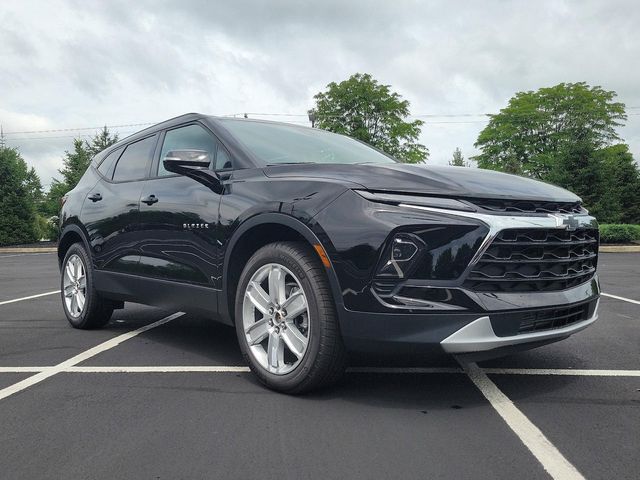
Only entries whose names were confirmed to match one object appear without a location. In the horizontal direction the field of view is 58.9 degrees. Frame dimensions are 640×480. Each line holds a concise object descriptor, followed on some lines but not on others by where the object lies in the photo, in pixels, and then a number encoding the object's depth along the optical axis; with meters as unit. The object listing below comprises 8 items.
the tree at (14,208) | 30.12
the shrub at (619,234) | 22.70
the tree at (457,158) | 69.19
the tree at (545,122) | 41.88
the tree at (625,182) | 36.16
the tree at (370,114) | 38.03
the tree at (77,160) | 42.28
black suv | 2.79
